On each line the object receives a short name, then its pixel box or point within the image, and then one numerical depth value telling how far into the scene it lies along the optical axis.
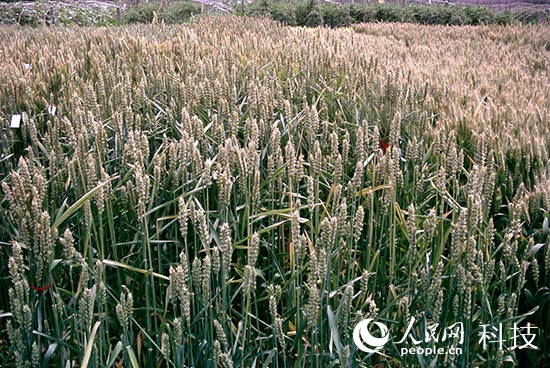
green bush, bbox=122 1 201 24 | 13.28
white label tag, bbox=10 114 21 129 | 2.53
